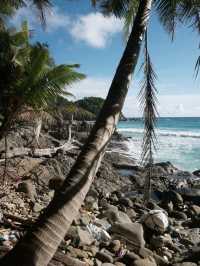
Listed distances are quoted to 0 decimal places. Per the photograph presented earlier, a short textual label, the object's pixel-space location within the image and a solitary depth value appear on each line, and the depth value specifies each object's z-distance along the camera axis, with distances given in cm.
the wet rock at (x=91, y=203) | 554
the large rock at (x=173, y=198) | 724
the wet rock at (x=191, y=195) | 771
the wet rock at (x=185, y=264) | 354
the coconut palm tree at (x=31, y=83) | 543
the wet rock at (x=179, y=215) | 621
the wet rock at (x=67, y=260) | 276
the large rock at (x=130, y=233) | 400
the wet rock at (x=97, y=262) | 321
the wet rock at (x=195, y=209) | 648
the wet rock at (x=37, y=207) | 464
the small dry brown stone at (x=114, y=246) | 369
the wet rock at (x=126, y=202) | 638
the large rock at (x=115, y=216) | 489
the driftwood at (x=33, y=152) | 696
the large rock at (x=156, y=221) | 482
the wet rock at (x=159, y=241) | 431
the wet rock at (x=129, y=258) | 346
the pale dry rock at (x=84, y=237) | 352
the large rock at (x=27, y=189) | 539
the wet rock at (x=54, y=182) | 636
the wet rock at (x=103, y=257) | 337
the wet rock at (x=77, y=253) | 321
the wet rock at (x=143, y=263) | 331
